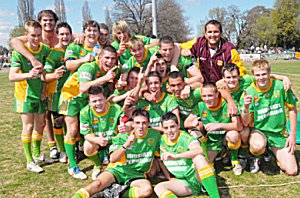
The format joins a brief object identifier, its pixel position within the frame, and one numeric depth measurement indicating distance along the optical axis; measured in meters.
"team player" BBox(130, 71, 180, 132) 4.29
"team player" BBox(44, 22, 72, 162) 4.82
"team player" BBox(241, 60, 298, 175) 4.35
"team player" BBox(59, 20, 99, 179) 4.61
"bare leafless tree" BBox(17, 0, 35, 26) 53.28
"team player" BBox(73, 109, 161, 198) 3.73
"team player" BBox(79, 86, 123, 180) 4.21
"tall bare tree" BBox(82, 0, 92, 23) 63.19
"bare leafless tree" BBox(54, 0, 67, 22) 57.56
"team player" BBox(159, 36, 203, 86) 4.73
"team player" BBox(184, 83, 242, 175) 4.27
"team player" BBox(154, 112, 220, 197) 3.52
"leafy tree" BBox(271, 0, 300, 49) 48.83
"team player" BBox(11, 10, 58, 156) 4.43
